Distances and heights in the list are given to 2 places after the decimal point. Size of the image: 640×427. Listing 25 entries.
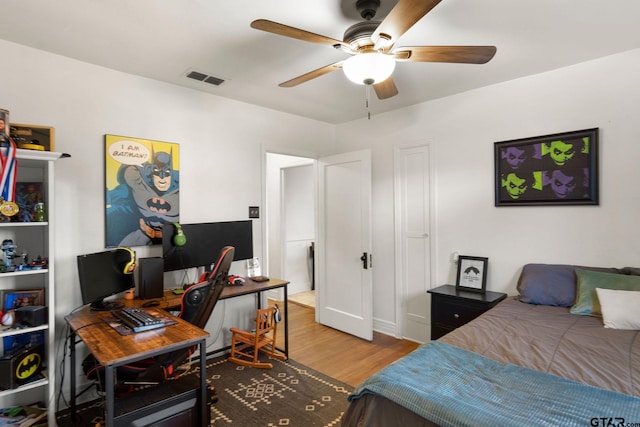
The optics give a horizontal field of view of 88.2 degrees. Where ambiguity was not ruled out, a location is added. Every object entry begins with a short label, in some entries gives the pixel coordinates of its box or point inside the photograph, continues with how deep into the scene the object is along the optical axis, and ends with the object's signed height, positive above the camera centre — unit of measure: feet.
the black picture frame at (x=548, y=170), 8.49 +1.21
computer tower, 5.34 -3.21
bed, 3.91 -2.32
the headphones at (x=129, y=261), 8.12 -1.09
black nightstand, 9.17 -2.65
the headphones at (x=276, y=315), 10.64 -3.23
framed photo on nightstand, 10.11 -1.86
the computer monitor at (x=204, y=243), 9.14 -0.80
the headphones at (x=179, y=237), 9.11 -0.57
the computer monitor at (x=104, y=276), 7.02 -1.36
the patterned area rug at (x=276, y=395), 7.44 -4.56
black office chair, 6.49 -2.19
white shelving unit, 6.50 -1.04
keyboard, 6.21 -2.03
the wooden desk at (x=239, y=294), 8.25 -2.14
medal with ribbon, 6.06 +0.77
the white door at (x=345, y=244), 12.31 -1.16
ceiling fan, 5.13 +2.84
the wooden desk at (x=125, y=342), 4.96 -2.12
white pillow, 6.64 -1.98
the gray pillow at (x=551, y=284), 8.09 -1.80
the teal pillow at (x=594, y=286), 7.30 -1.65
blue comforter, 3.75 -2.31
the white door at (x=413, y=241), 11.66 -0.94
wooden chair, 10.08 -3.95
